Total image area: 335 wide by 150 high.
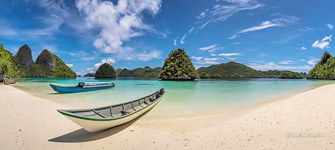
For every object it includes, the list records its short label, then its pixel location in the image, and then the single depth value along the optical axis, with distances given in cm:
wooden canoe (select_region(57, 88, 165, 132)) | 510
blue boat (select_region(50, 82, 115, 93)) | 2120
